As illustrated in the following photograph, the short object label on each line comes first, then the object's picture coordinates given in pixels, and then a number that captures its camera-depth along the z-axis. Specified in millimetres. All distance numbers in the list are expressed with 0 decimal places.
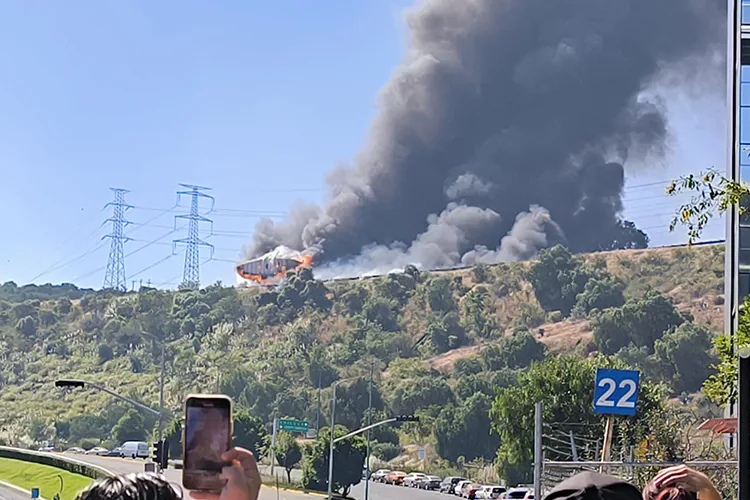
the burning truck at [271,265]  149812
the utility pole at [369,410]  92800
